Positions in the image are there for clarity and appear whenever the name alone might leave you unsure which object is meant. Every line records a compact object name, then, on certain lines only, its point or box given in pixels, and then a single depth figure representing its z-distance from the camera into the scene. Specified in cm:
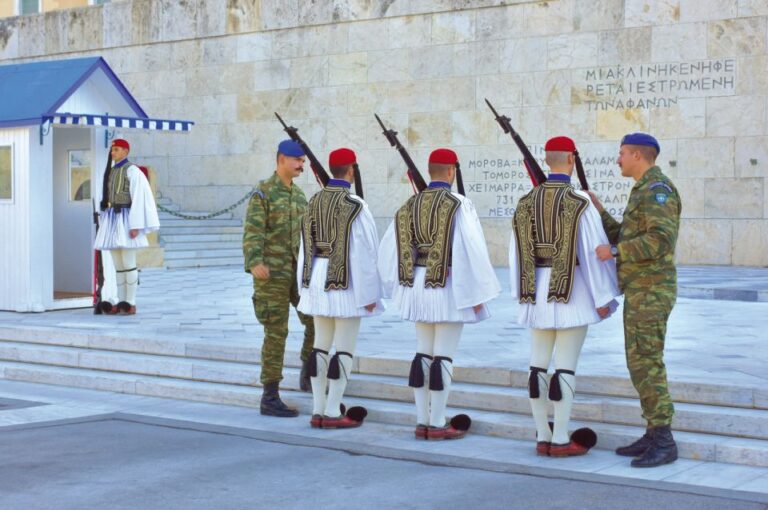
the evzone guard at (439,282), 760
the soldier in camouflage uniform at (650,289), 680
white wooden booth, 1266
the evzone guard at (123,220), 1270
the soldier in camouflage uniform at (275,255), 858
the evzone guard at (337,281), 806
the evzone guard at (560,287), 705
